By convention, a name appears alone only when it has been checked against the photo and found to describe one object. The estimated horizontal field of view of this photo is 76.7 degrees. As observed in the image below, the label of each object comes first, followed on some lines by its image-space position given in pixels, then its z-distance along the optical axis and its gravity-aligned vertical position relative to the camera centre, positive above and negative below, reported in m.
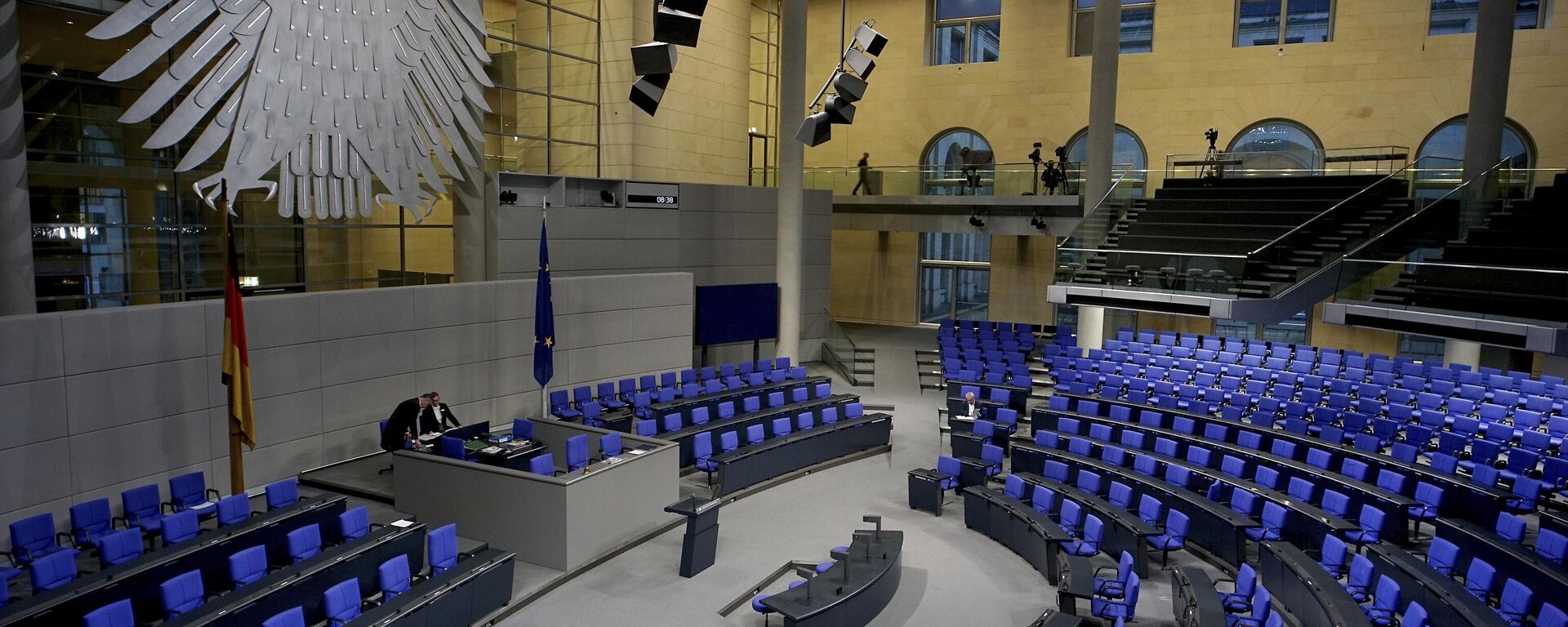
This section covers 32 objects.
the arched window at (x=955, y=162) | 26.27 +2.55
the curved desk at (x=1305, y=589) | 8.34 -2.99
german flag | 10.69 -1.46
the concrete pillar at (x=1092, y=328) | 23.06 -1.84
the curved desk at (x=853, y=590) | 8.88 -3.25
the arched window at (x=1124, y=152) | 27.78 +2.78
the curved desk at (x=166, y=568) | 7.69 -2.98
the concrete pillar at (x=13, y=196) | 10.69 +0.30
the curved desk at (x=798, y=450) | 13.71 -3.12
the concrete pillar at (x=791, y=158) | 21.36 +1.79
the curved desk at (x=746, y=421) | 14.63 -2.88
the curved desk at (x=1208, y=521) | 10.88 -3.02
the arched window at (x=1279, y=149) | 24.50 +2.75
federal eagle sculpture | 11.10 +1.79
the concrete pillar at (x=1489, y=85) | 19.56 +3.48
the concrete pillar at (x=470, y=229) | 17.39 +0.08
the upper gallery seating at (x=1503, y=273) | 13.73 -0.22
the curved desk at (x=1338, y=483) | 11.23 -2.75
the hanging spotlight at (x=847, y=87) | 16.66 +2.70
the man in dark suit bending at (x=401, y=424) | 13.23 -2.57
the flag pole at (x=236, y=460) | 10.85 -2.55
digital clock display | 20.22 +0.90
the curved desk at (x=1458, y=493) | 11.15 -2.69
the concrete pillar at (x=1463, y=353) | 19.89 -1.91
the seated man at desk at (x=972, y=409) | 15.74 -2.64
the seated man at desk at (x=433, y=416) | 13.15 -2.43
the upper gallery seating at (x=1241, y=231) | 18.47 +0.46
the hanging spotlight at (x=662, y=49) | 12.60 +2.55
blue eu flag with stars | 14.86 -1.43
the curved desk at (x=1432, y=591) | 8.20 -2.92
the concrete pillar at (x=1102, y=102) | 23.73 +3.55
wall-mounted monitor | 21.02 -1.58
